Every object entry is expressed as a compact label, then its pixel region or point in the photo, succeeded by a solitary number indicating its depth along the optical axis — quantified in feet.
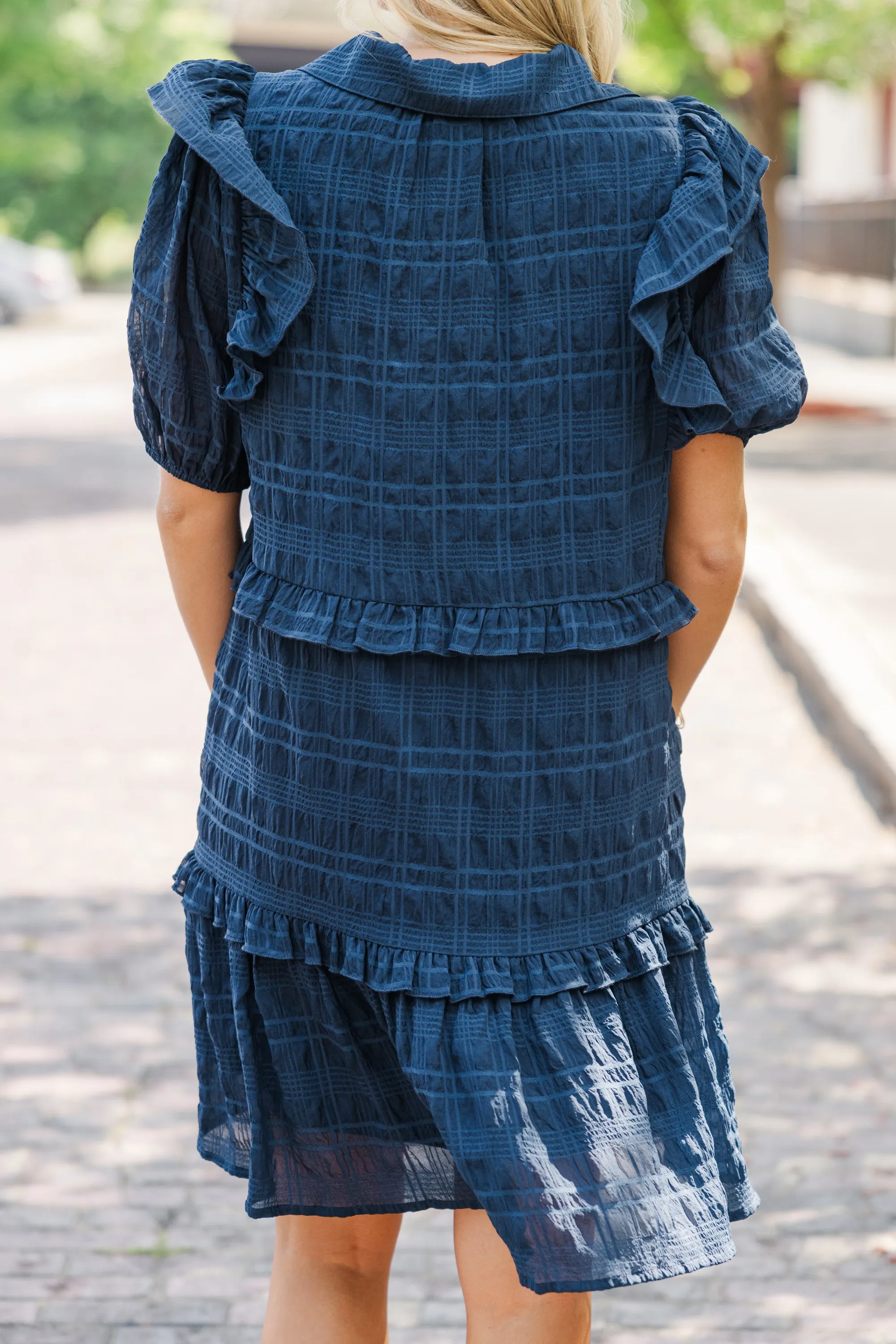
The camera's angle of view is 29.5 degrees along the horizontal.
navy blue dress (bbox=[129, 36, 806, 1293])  5.53
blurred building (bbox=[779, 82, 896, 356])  79.51
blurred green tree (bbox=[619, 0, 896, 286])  55.52
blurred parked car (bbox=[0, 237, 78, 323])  103.14
